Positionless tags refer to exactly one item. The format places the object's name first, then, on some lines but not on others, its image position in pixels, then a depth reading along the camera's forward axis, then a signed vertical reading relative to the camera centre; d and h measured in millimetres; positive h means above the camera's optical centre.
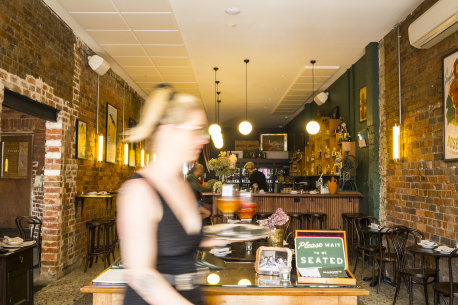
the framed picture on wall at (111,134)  8031 +785
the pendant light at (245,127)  9820 +1111
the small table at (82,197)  6312 -418
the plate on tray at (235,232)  1611 -251
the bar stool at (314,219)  7427 -902
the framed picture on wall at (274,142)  15641 +1179
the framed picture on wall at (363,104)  7227 +1272
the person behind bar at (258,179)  9521 -176
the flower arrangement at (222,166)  8953 +126
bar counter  7633 -622
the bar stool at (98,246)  6211 -1208
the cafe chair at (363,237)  5850 -1076
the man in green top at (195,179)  8096 -154
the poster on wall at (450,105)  4312 +756
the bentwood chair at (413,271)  4312 -1113
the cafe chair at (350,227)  6837 -1021
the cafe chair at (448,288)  3574 -1080
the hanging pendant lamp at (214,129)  9852 +1065
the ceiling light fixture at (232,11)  5336 +2197
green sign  2332 -489
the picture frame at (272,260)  2373 -532
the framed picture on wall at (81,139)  6363 +518
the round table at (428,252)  3992 -828
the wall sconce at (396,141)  5727 +454
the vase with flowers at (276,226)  2963 -430
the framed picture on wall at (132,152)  9906 +483
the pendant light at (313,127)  8750 +994
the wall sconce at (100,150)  7310 +394
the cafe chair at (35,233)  5695 -1051
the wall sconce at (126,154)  9241 +407
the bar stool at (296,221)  7469 -961
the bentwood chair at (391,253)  5047 -1038
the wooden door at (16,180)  7227 -173
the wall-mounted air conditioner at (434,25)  4164 +1671
